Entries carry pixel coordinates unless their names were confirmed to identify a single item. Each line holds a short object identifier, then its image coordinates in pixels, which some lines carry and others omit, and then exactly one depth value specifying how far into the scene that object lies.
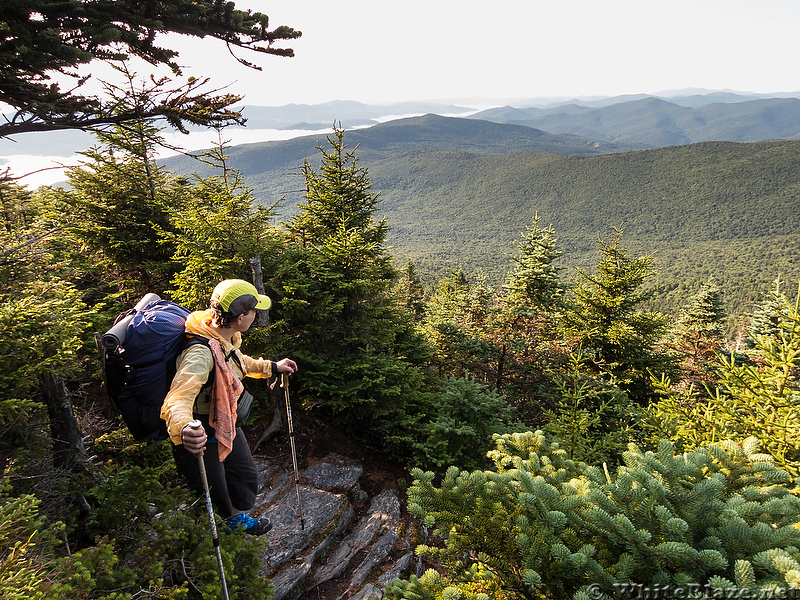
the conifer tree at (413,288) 24.60
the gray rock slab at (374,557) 5.23
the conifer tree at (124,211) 7.68
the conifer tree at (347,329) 7.66
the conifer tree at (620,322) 11.76
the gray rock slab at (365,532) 5.30
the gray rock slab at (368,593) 4.79
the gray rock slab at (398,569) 5.24
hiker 2.95
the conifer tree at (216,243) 6.39
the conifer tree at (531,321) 12.30
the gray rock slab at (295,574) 4.66
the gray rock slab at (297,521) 5.13
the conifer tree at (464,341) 11.77
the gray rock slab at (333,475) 6.66
